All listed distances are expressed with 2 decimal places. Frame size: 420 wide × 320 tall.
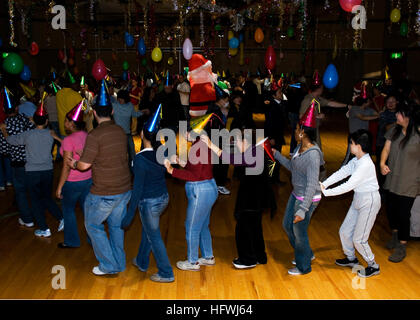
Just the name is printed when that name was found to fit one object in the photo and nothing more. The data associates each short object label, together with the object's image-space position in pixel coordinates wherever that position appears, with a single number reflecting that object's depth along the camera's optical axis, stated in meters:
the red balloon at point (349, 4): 6.26
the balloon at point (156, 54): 9.95
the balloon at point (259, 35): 11.21
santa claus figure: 5.96
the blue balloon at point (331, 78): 8.74
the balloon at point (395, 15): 9.16
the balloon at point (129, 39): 12.14
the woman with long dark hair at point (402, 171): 3.95
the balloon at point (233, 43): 12.18
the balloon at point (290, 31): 12.84
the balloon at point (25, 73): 9.66
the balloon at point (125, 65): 15.97
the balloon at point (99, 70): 8.77
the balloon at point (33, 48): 11.52
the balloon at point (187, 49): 8.78
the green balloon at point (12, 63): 8.20
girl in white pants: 3.52
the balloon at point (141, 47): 12.03
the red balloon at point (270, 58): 10.56
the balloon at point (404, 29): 10.46
